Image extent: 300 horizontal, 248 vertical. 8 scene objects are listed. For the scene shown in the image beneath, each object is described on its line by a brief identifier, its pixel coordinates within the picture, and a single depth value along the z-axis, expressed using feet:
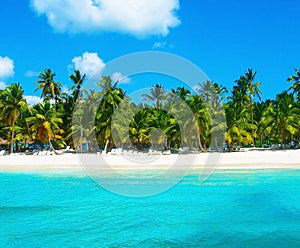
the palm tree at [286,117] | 121.19
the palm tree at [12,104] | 121.19
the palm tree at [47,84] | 145.36
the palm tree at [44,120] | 114.52
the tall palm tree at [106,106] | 119.34
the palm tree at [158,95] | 136.56
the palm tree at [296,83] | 145.48
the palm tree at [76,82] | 134.62
